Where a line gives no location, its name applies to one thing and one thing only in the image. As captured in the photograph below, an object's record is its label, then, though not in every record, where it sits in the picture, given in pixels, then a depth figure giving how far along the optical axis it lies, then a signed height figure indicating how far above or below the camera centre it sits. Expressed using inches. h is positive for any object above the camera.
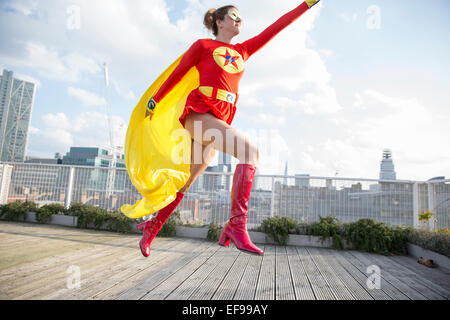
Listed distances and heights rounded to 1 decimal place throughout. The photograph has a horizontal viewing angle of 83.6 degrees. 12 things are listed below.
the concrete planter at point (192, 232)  188.1 -31.7
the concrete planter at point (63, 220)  217.2 -32.4
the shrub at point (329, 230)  167.3 -22.7
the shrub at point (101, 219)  198.1 -27.4
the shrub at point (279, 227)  174.2 -23.1
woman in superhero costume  66.0 +19.0
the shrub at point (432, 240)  132.2 -20.9
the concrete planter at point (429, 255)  126.5 -28.9
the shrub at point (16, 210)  227.1 -27.2
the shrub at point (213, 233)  179.5 -29.8
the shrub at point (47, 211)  219.0 -25.5
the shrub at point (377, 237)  160.4 -23.9
